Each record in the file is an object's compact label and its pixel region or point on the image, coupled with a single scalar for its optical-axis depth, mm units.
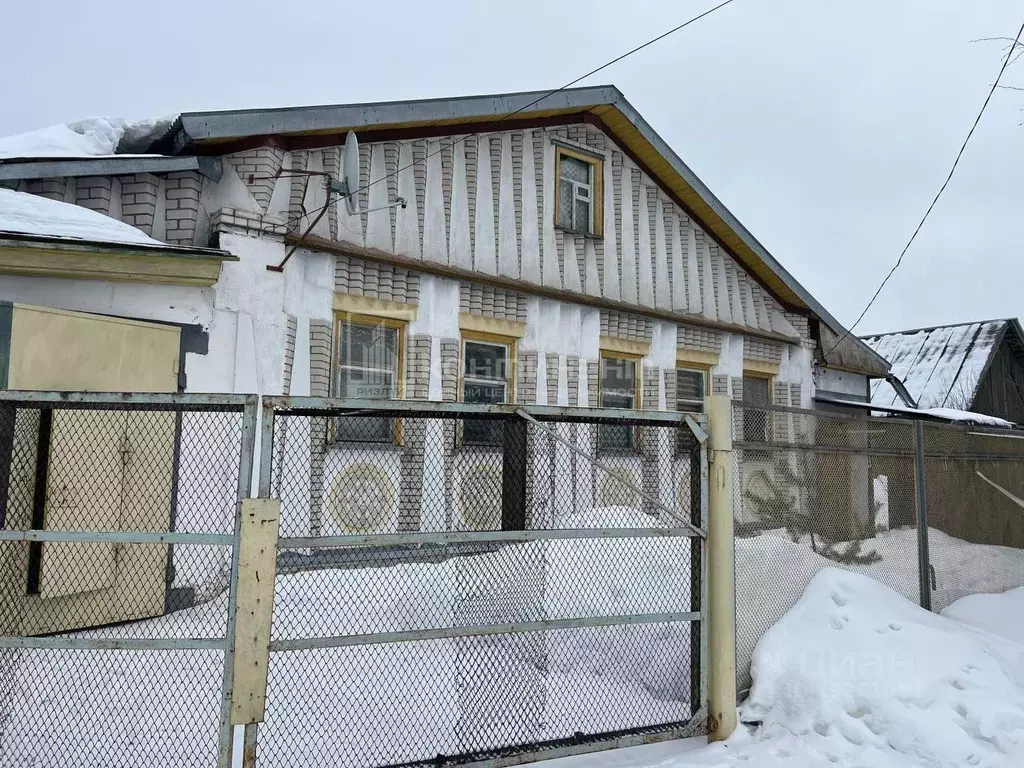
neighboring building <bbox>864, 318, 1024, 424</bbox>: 21516
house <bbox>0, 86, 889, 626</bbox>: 6340
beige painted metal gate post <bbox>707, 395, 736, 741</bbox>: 4250
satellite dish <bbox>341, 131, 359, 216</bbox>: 7250
